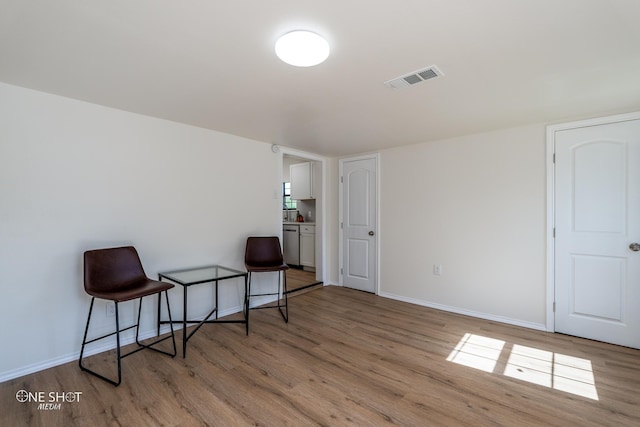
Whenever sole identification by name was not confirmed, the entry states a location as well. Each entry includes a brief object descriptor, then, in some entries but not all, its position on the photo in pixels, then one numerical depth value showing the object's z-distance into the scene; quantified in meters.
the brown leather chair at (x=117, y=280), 2.21
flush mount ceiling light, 1.57
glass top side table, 2.63
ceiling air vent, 1.95
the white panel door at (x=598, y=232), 2.68
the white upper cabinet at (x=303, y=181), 5.70
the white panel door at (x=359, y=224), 4.45
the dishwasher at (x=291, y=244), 5.93
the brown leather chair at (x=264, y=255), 3.48
